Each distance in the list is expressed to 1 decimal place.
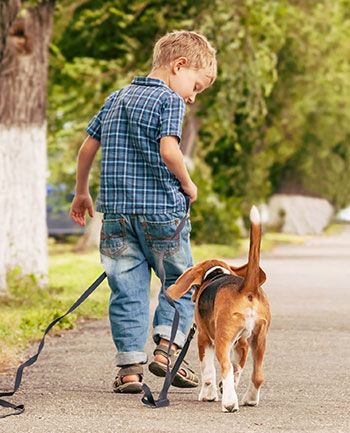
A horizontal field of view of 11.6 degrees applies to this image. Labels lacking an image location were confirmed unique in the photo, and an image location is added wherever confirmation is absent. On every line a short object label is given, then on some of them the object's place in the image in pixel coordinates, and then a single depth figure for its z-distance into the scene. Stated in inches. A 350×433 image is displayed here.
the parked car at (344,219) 3500.4
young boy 367.3
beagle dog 330.3
